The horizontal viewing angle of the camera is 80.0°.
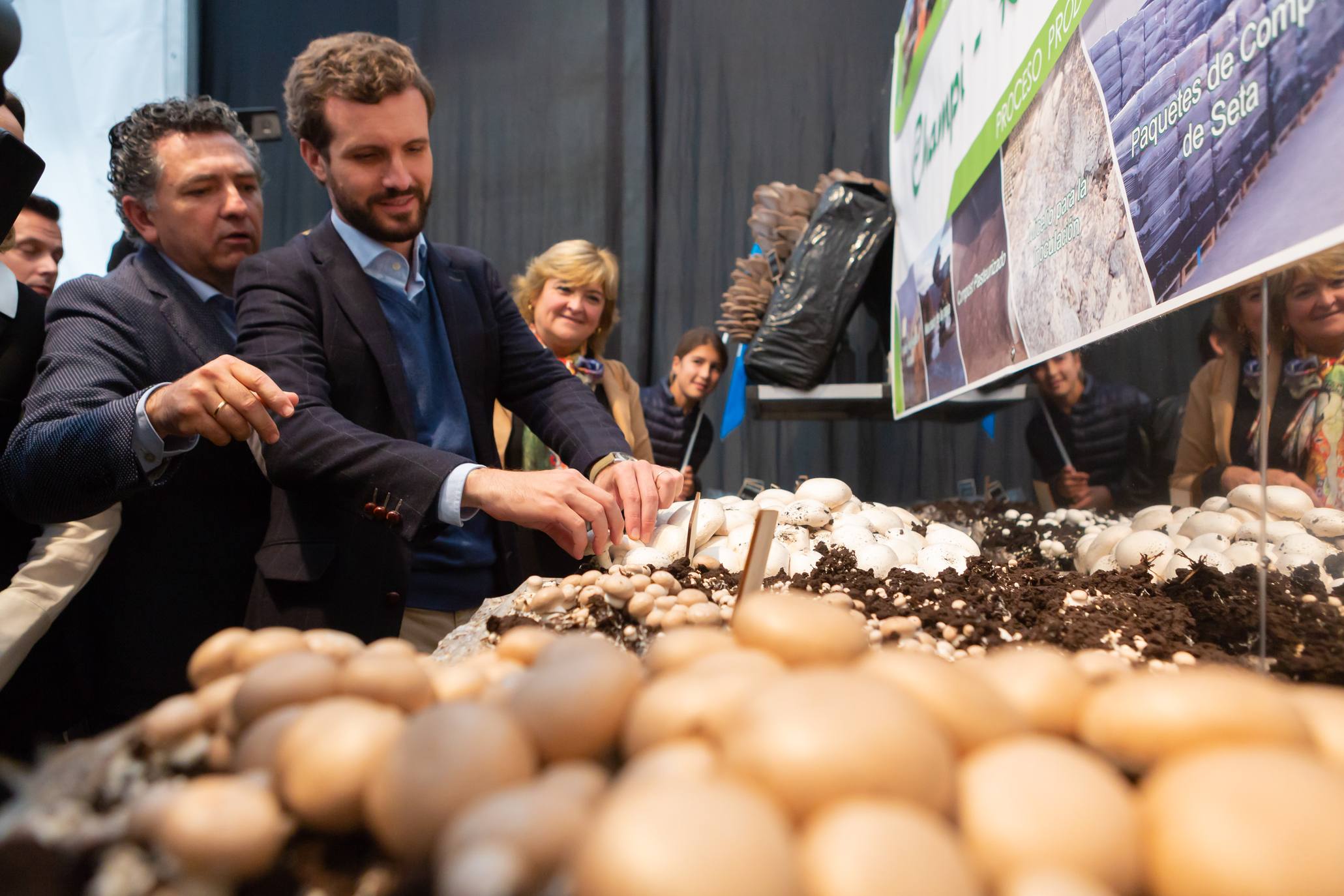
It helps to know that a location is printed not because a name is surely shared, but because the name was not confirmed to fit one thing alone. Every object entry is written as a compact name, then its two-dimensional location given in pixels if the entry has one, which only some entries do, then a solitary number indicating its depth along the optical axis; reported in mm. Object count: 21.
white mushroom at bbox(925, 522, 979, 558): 1102
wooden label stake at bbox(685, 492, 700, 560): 969
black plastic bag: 2408
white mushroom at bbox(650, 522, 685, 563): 995
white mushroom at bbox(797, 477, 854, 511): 1248
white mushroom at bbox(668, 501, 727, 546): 1032
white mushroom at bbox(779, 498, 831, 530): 1109
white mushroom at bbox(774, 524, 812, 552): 1022
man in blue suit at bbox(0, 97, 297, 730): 906
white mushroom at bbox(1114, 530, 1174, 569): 882
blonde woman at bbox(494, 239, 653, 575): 2195
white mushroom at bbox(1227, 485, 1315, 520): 700
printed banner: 588
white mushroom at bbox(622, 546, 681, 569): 937
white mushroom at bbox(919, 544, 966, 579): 967
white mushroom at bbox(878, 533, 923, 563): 1029
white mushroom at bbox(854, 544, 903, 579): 939
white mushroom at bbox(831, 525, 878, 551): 1000
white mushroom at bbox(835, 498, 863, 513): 1249
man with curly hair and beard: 973
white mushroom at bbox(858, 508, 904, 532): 1154
